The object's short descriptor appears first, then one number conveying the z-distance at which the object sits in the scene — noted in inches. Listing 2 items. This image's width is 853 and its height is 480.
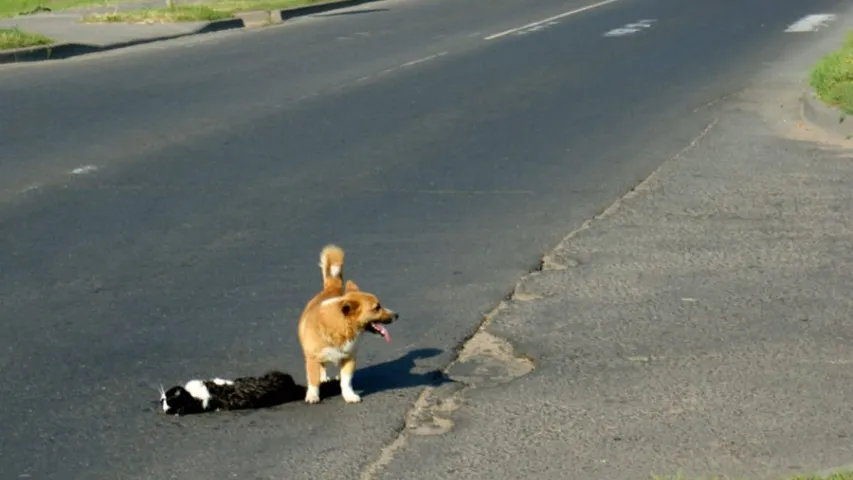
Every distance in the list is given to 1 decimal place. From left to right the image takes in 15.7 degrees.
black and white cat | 464.0
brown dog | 465.4
